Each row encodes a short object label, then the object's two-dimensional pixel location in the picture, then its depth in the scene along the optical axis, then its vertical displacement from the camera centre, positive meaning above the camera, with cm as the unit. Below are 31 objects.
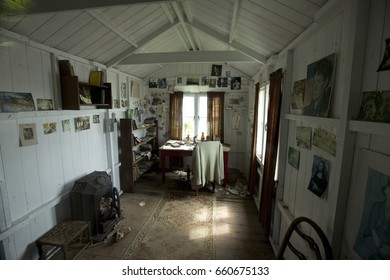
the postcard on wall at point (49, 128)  196 -17
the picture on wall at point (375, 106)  77 +3
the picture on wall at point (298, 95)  156 +15
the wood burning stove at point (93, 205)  223 -107
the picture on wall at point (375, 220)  78 -44
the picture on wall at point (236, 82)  438 +68
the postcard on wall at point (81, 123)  241 -15
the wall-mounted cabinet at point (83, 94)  212 +21
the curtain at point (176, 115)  456 -7
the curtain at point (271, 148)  204 -38
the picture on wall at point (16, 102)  154 +8
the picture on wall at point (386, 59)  77 +21
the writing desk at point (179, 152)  367 -75
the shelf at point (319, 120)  107 -4
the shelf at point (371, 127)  74 -6
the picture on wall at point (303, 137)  146 -18
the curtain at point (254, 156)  325 -72
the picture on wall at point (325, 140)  113 -17
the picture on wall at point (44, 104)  189 +7
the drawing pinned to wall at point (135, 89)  408 +49
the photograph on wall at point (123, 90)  371 +40
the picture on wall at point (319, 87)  117 +17
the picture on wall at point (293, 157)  165 -38
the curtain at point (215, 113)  447 -1
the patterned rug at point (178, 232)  207 -147
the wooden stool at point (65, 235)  179 -119
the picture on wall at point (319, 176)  120 -40
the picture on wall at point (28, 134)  171 -21
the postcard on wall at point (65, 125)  220 -16
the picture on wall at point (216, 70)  435 +94
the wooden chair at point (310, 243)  97 -70
